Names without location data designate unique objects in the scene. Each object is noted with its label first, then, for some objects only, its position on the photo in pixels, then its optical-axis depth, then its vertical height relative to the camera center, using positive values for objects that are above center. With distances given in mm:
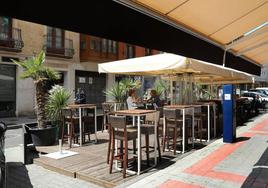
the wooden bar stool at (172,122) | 5456 -609
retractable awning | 1545 +737
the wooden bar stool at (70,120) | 6267 -642
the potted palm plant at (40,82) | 6679 +519
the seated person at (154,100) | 8791 -67
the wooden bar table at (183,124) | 5636 -692
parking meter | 6559 -487
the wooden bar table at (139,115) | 4328 -338
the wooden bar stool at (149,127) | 4702 -649
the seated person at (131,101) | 8324 -102
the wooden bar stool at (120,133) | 4205 -703
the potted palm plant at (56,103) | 7235 -156
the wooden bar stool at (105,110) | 8486 -463
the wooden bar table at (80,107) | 6330 -257
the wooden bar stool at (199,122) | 6691 -744
